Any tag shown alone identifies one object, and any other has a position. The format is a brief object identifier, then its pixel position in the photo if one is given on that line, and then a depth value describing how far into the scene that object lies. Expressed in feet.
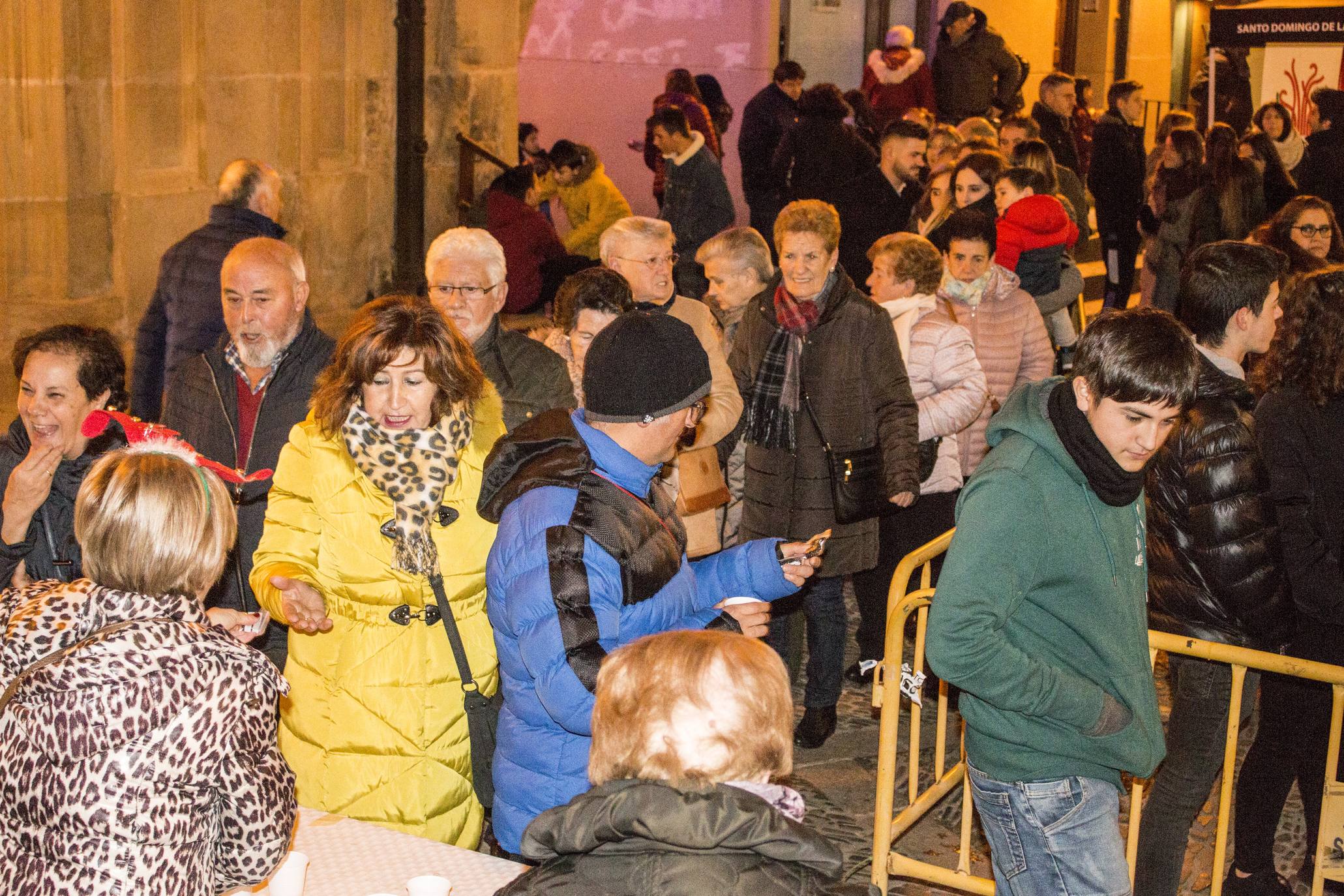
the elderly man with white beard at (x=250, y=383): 15.44
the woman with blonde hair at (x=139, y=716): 8.28
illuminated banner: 46.21
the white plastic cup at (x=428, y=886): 9.18
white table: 9.89
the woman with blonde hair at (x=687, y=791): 7.11
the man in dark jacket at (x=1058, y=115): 43.24
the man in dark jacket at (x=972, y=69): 49.11
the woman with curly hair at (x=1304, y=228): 22.38
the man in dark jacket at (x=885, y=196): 30.78
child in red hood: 24.47
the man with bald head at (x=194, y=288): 19.72
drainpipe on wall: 36.99
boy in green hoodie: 10.33
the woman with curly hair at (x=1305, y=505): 14.11
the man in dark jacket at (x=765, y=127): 37.37
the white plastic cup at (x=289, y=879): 9.23
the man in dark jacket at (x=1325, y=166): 37.35
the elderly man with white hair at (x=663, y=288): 18.31
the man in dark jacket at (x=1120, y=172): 41.81
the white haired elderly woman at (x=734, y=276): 20.94
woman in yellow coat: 12.21
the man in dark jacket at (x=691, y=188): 34.06
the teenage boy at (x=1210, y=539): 13.17
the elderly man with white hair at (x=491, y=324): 15.99
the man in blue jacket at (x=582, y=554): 9.96
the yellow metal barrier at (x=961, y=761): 12.52
